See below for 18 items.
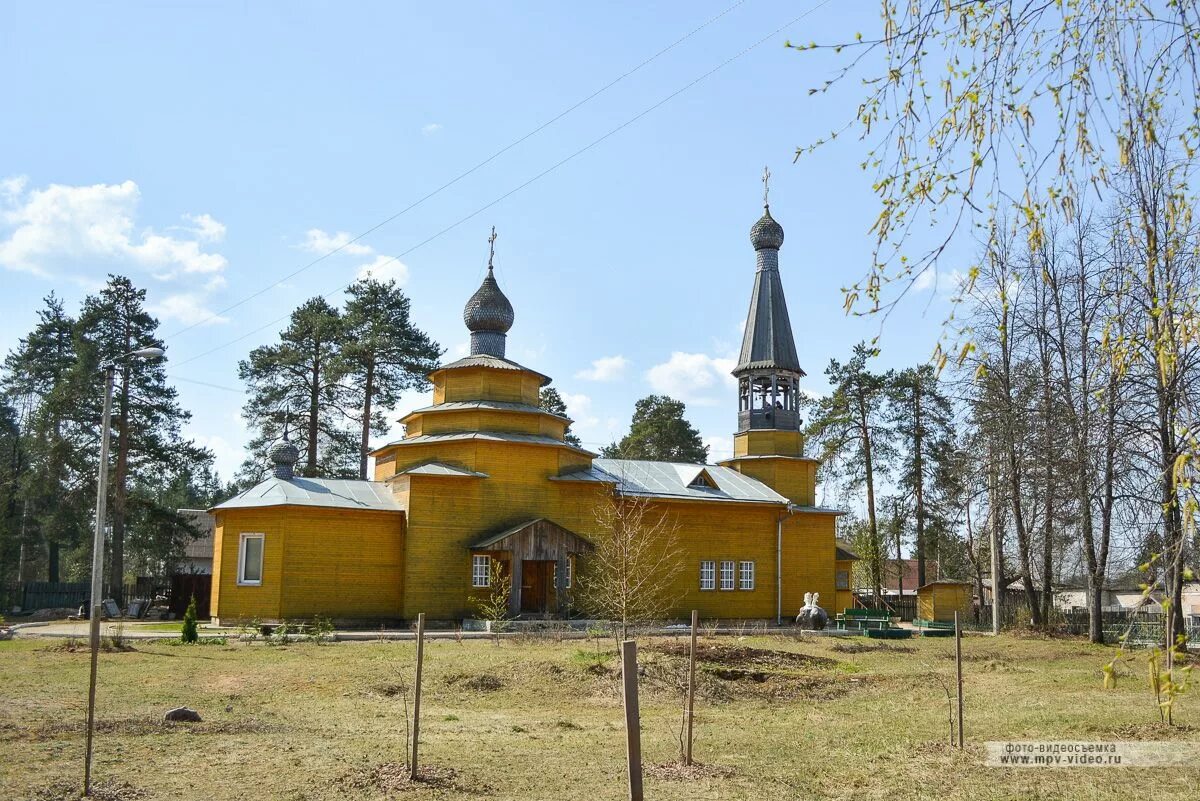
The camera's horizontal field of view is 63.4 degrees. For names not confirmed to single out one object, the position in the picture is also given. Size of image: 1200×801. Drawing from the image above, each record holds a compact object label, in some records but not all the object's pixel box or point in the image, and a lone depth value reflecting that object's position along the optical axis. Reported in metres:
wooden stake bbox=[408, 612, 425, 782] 8.34
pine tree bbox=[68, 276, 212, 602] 36.62
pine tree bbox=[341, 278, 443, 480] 41.44
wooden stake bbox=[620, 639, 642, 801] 5.91
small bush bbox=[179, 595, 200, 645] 21.08
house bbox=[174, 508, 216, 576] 54.94
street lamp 18.77
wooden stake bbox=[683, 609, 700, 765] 9.03
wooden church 26.81
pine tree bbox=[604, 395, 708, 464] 56.56
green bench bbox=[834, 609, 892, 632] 30.31
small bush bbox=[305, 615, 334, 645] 21.66
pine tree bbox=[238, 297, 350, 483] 41.19
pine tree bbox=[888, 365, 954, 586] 45.09
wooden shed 37.47
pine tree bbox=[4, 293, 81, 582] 36.69
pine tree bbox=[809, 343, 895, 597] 46.69
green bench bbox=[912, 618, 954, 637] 29.79
